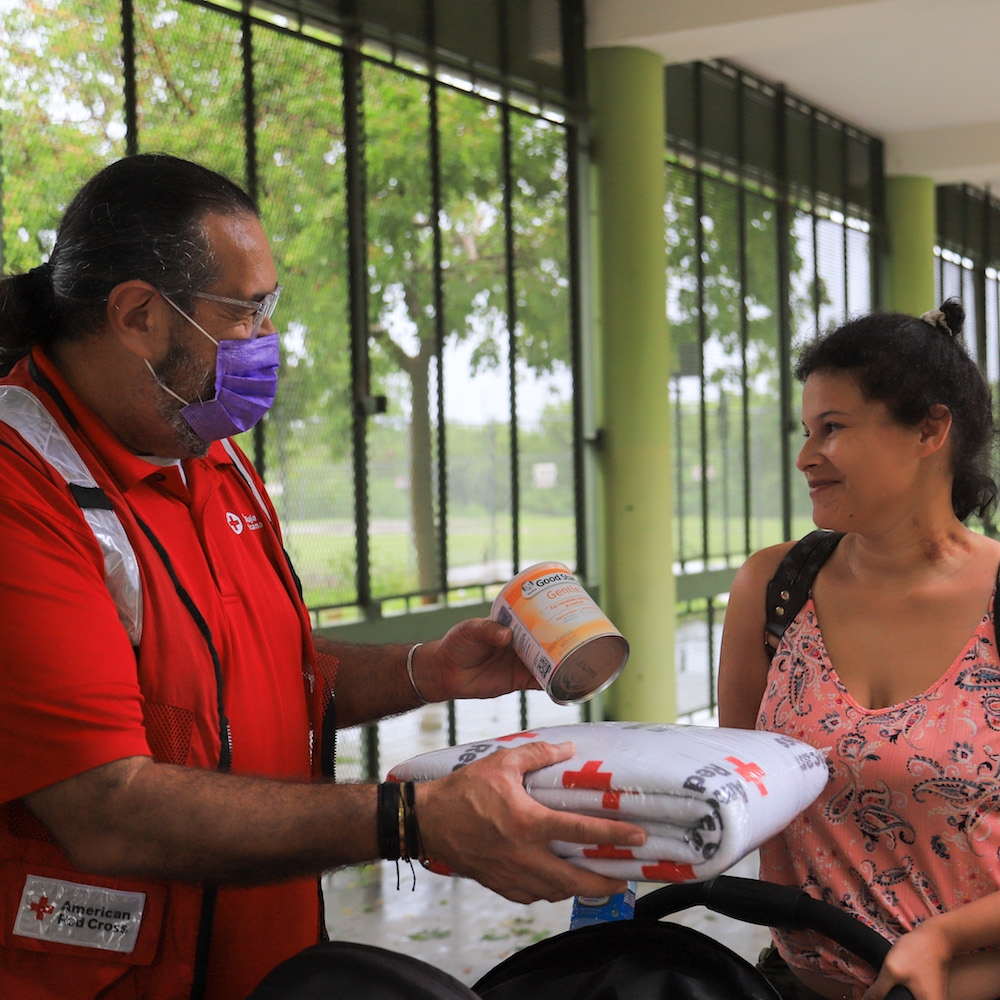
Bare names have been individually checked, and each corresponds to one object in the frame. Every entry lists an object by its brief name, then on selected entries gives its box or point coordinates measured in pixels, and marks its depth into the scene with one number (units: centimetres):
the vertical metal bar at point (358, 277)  506
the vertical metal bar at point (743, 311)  798
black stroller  114
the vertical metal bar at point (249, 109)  464
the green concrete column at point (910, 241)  1021
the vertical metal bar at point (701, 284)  748
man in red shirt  133
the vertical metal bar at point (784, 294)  849
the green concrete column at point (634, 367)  634
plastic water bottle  147
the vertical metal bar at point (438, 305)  553
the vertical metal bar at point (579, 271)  625
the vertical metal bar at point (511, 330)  599
